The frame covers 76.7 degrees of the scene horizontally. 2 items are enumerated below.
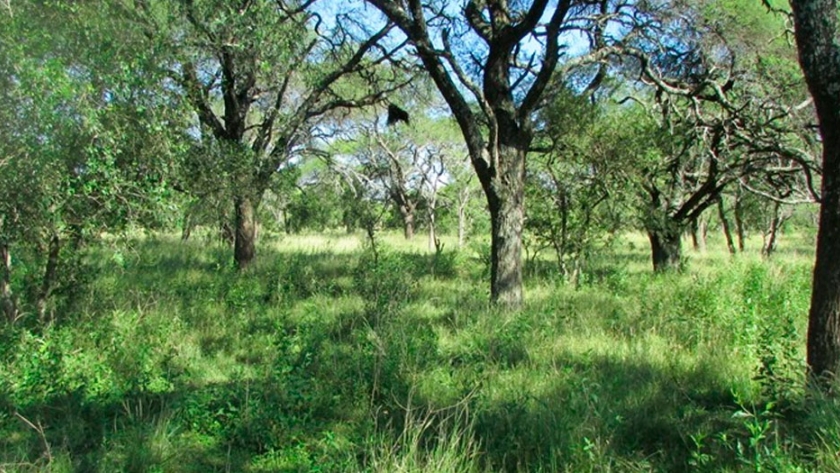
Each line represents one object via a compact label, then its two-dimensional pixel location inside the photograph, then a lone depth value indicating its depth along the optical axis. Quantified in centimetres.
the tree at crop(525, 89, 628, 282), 922
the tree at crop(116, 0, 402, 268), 686
